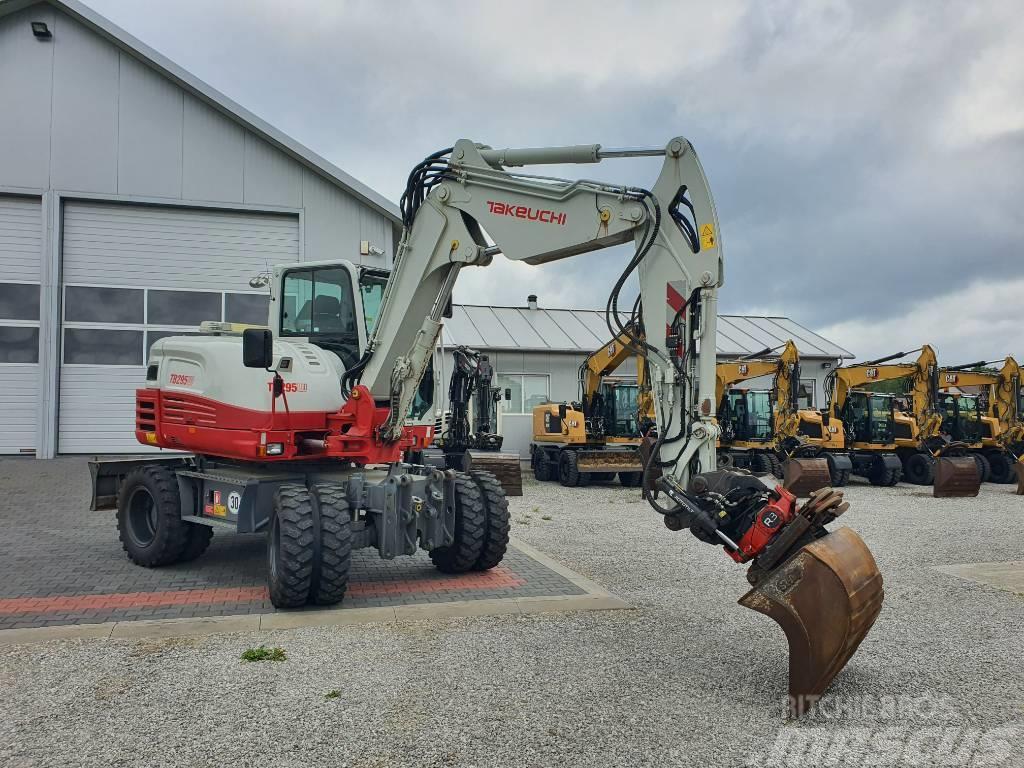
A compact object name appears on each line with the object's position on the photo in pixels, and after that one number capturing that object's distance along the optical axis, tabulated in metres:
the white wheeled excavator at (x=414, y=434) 4.93
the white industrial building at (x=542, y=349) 26.95
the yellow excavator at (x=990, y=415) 21.50
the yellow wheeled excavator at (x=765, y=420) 20.55
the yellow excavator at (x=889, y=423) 20.64
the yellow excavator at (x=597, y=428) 19.20
